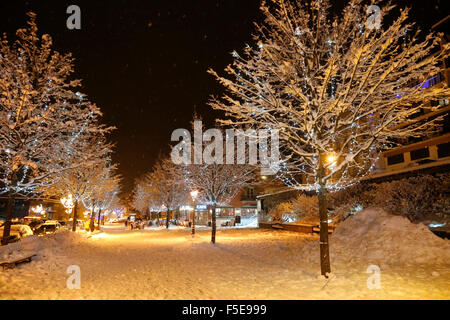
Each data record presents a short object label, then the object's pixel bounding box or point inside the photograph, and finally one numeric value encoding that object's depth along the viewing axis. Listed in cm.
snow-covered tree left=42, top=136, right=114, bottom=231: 2188
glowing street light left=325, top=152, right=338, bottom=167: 791
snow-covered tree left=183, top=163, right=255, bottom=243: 1745
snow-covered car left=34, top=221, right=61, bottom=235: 2144
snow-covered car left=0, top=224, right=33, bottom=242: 1651
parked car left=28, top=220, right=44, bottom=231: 2457
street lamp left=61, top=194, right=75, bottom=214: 2284
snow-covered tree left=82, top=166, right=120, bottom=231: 2469
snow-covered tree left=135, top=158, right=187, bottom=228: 3341
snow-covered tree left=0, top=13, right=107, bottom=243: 1073
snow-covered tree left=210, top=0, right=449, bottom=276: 730
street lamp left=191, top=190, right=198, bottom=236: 1934
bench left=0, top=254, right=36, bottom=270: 781
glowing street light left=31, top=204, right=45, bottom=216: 4026
